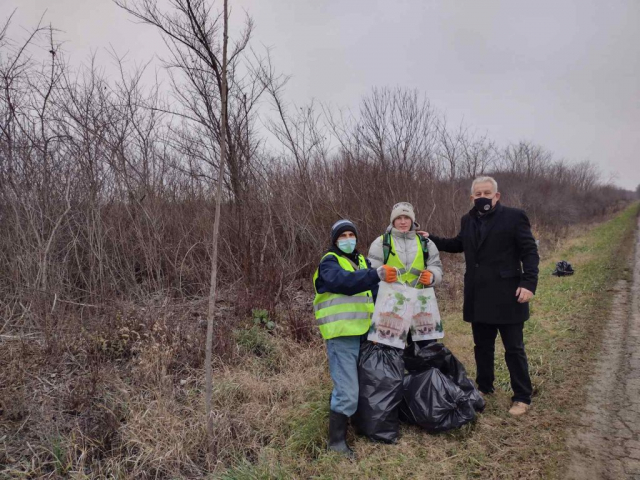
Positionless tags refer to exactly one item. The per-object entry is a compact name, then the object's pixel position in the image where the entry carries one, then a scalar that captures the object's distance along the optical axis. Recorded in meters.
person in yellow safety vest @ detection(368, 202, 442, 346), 3.18
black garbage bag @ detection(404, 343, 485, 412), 3.13
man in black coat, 3.11
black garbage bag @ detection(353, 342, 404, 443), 2.81
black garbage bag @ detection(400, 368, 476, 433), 2.89
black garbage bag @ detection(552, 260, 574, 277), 9.22
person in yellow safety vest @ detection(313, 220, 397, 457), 2.68
